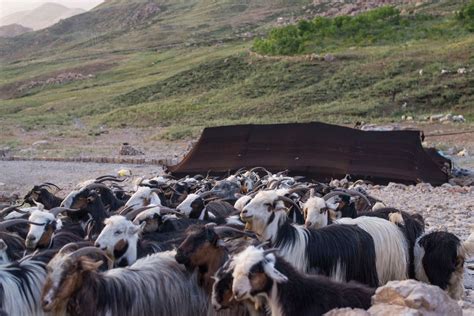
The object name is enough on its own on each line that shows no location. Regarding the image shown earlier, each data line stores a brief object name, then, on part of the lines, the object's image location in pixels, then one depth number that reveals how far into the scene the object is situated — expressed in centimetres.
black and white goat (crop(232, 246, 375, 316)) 527
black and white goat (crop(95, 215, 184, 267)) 699
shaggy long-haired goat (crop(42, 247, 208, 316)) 559
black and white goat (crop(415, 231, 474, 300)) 775
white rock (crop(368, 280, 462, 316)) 465
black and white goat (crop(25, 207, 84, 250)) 774
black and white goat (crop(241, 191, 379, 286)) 738
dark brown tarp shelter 1708
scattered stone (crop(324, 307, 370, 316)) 470
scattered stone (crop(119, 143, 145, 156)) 2698
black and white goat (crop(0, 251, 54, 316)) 576
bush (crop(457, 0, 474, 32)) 4783
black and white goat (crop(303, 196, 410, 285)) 784
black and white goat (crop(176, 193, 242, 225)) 938
